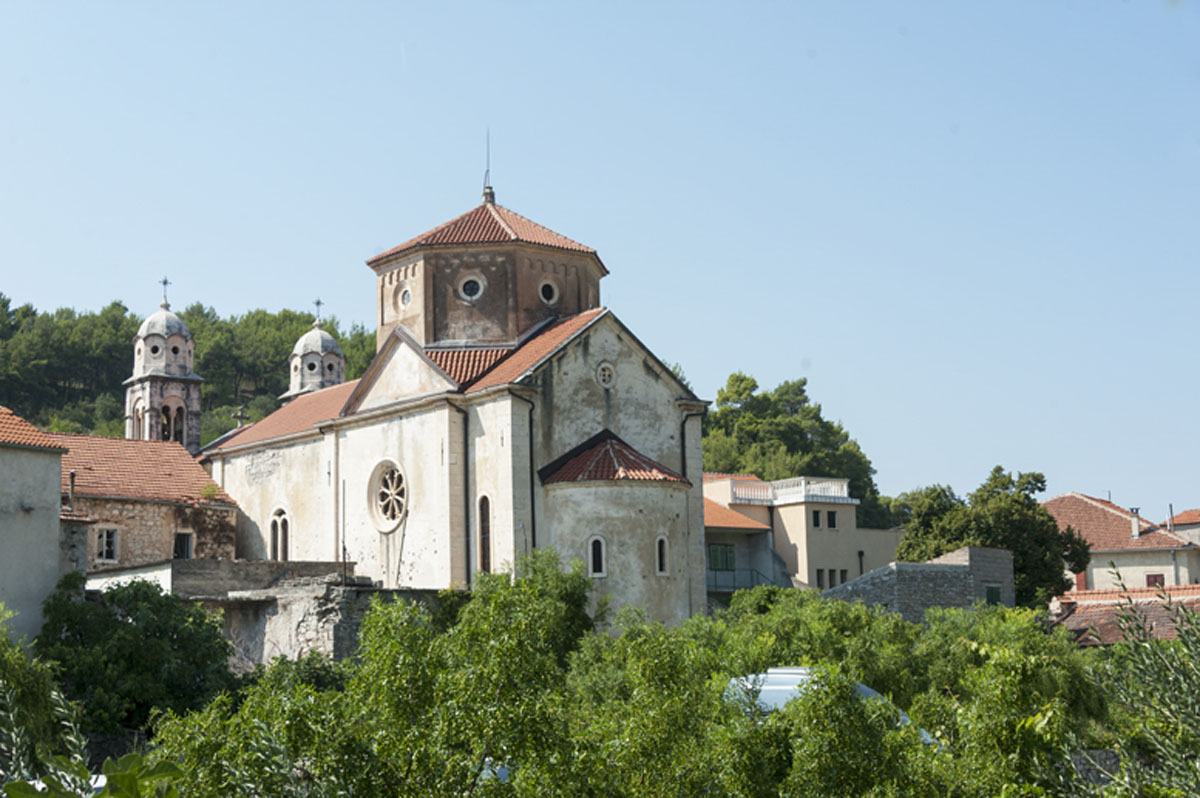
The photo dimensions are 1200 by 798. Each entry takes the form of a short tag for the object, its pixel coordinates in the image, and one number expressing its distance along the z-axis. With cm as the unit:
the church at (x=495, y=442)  3394
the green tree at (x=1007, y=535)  4688
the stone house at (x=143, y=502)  3959
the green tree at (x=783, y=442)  7394
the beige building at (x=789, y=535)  4912
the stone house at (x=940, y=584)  4103
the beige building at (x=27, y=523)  2803
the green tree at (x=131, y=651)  2612
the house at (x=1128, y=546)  5512
